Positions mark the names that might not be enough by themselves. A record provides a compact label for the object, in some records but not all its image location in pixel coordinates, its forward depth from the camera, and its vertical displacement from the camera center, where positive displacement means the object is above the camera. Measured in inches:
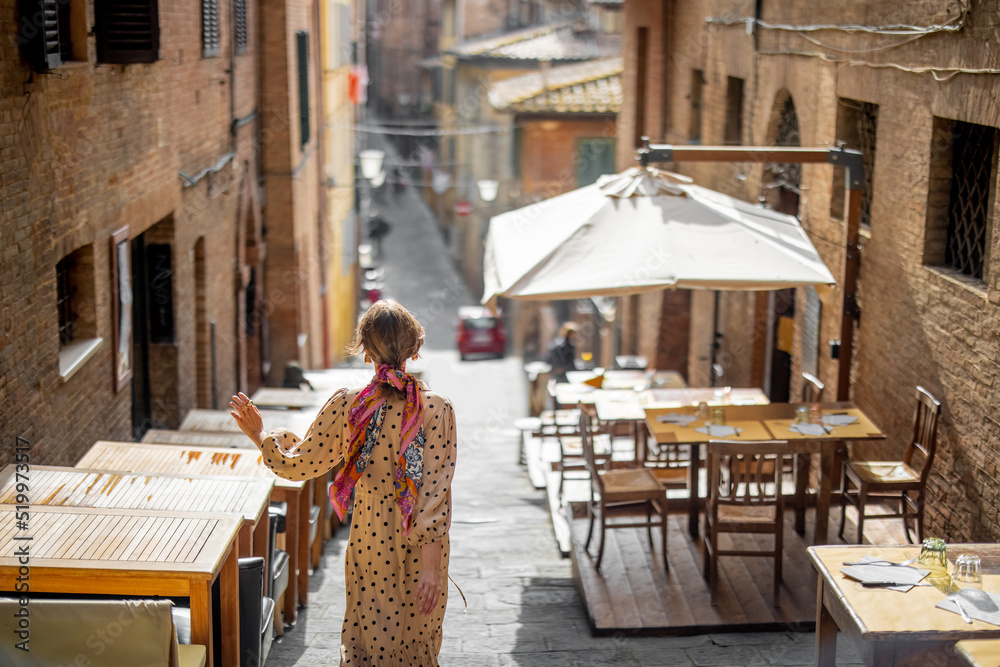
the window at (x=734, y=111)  1071.6 -107.4
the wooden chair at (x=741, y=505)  527.8 -148.0
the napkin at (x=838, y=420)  596.8 -141.3
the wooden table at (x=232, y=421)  624.1 -151.7
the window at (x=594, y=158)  2107.5 -255.5
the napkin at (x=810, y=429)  582.2 -140.9
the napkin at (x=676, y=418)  623.2 -147.7
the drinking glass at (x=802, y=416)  607.2 -142.1
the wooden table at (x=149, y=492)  400.2 -111.4
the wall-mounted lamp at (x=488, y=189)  1978.3 -267.2
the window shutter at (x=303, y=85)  1295.5 -118.5
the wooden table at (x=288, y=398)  757.3 -177.3
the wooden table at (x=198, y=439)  560.7 -139.6
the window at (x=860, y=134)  735.1 -81.7
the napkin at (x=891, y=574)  369.7 -113.8
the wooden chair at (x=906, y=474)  567.5 -151.0
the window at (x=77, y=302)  554.6 -104.5
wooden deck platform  530.0 -175.7
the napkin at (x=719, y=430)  595.2 -144.4
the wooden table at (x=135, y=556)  337.1 -103.4
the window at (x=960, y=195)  564.1 -79.9
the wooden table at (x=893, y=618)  340.5 -112.7
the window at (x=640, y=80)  1384.1 -120.3
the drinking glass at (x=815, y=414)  606.2 -142.5
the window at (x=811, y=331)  799.7 -160.0
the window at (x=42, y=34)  439.8 -30.6
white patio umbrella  597.3 -100.5
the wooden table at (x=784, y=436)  569.9 -144.6
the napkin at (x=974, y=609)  345.1 -111.5
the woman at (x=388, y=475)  343.6 -91.2
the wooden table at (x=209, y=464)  471.8 -123.8
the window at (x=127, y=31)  557.3 -38.3
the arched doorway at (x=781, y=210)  909.2 -133.1
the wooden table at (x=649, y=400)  706.2 -167.7
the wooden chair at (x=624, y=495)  591.5 -160.3
